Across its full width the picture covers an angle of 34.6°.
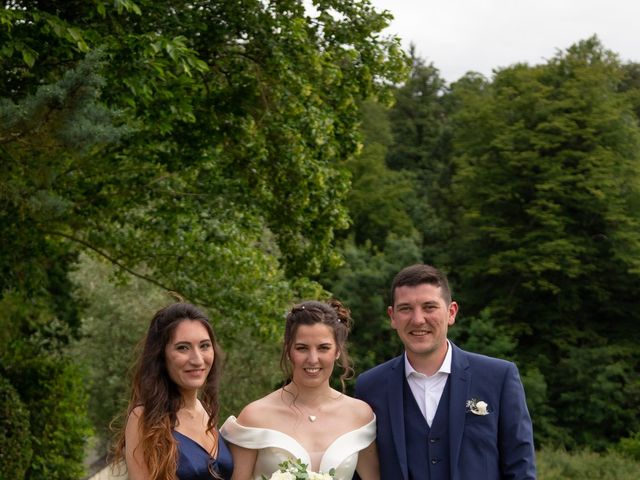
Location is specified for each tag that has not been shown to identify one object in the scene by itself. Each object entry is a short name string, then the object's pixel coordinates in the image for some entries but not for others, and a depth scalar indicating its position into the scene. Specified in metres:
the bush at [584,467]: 19.77
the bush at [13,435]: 12.38
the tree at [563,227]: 30.56
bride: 5.05
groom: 4.80
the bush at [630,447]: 24.88
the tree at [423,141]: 38.19
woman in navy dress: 4.90
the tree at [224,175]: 12.76
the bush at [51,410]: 13.55
